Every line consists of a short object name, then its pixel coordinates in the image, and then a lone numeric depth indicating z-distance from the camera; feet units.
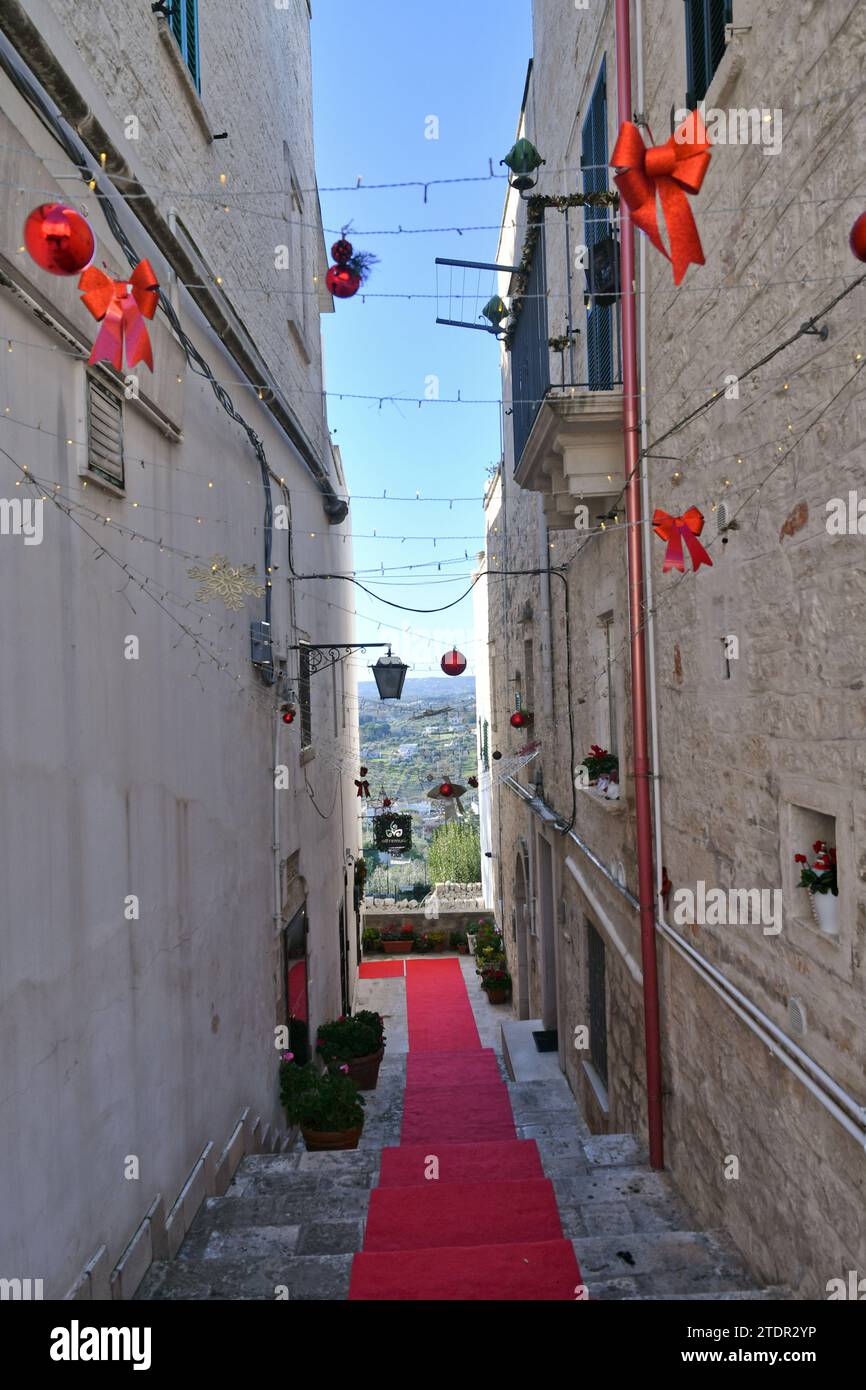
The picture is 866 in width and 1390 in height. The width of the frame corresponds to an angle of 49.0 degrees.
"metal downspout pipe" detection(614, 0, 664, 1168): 20.26
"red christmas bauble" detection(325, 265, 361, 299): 22.08
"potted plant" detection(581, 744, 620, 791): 24.58
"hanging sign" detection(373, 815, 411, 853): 55.57
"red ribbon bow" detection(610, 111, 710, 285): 10.80
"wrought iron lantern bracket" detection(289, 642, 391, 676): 33.40
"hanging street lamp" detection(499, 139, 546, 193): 25.64
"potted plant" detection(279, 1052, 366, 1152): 25.94
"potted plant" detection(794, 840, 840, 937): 12.23
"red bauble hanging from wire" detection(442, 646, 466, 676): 47.55
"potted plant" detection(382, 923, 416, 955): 66.95
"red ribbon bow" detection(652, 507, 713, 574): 15.16
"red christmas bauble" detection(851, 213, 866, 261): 8.21
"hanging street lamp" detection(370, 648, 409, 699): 36.99
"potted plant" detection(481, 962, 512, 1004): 52.44
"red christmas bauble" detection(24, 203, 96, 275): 11.17
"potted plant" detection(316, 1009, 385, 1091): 34.60
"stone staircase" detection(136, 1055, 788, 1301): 14.71
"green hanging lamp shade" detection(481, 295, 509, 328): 35.98
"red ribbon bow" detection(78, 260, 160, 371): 12.67
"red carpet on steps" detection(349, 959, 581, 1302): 14.33
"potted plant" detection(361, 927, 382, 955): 66.69
